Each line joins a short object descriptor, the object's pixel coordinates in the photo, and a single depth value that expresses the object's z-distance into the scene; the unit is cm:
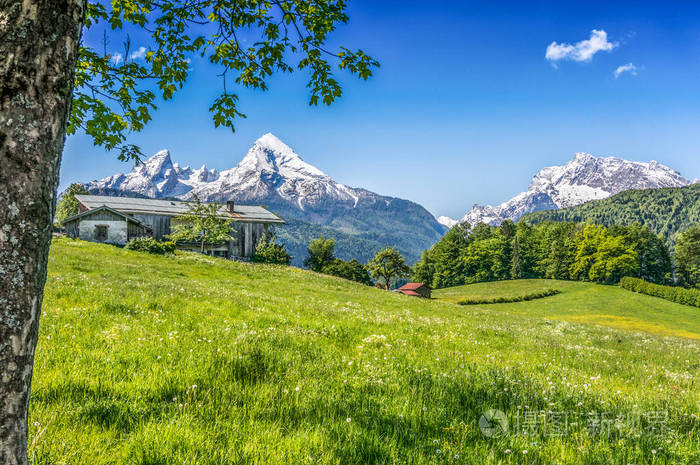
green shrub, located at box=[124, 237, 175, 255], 4391
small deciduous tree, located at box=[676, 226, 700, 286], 11656
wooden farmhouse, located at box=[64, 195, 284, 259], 5505
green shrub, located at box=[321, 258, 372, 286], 11175
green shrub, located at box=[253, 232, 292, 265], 6938
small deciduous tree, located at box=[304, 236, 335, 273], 11512
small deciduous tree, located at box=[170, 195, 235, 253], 5997
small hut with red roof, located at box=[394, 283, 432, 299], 10344
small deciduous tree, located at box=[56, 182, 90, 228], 8297
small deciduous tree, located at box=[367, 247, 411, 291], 10106
